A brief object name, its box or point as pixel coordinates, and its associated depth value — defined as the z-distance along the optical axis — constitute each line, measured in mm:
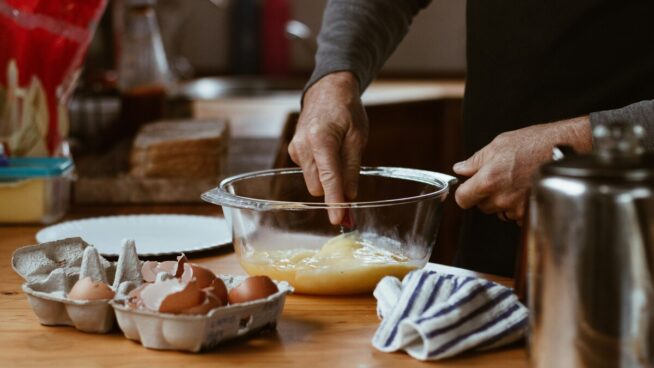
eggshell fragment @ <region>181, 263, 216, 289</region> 1138
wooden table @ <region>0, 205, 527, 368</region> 1102
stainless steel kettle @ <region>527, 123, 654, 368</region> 913
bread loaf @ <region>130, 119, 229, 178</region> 2004
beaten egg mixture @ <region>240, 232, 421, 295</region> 1304
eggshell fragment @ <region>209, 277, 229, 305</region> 1119
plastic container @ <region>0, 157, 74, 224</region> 1737
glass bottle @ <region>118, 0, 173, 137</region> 2626
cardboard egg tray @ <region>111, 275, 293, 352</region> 1093
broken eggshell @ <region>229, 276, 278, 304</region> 1136
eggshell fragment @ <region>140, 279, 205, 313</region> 1088
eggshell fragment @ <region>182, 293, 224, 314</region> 1089
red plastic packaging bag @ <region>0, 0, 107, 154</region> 1820
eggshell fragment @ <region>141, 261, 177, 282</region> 1211
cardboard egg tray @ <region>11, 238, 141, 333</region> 1161
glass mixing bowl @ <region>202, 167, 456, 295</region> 1307
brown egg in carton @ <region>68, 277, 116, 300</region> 1152
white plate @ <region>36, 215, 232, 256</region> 1559
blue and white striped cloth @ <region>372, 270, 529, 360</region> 1093
